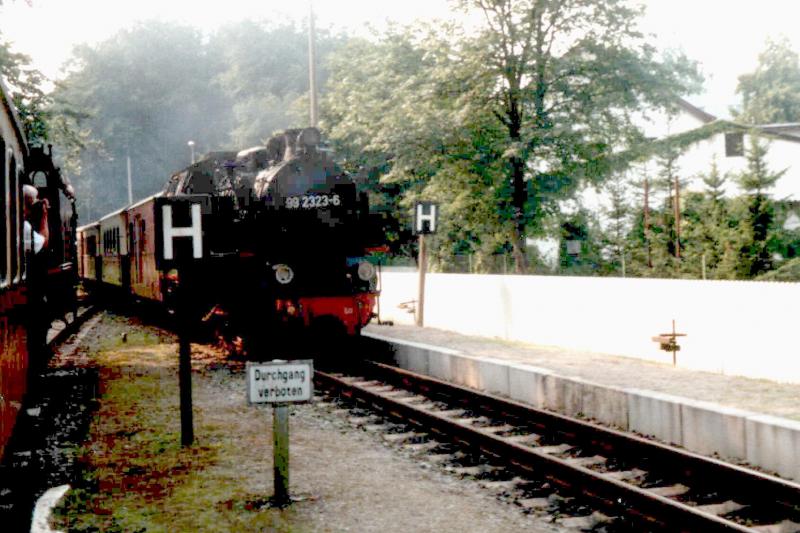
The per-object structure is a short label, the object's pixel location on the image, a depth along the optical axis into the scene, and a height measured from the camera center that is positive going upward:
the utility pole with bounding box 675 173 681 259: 25.97 +1.38
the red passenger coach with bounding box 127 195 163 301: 16.77 +0.54
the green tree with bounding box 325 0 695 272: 24.30 +4.77
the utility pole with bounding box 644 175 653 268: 25.91 +1.64
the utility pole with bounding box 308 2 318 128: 23.56 +5.71
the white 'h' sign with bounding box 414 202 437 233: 15.66 +0.95
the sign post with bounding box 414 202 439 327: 15.67 +0.95
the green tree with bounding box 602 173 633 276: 30.41 +1.82
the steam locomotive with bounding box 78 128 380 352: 13.73 +0.34
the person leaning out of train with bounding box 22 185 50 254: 7.37 +0.58
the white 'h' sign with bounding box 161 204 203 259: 7.94 +0.40
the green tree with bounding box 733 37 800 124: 69.12 +14.76
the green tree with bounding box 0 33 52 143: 23.86 +5.25
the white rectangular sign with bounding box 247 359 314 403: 6.38 -0.79
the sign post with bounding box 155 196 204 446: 7.97 +0.27
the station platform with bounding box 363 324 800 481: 7.30 -1.39
